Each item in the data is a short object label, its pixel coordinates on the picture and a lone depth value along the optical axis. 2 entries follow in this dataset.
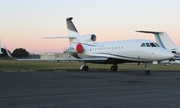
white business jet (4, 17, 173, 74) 24.08
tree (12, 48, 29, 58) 132.14
